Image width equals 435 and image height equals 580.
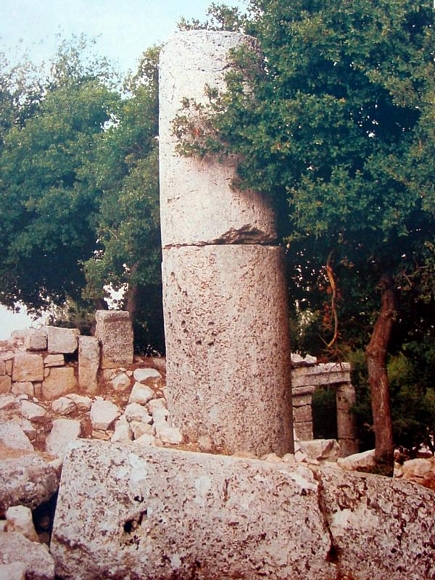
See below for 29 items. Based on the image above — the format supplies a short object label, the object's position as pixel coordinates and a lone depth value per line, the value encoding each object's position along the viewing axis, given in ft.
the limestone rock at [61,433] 34.01
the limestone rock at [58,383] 38.45
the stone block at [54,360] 38.78
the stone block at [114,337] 39.60
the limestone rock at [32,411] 36.01
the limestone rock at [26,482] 18.31
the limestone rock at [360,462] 26.32
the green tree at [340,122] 24.67
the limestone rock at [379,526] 15.98
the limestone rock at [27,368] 38.37
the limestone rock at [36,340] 38.96
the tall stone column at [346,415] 48.11
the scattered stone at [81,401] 37.17
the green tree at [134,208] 38.75
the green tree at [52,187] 47.37
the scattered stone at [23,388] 38.14
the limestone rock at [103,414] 35.14
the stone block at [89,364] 38.73
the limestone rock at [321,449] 33.91
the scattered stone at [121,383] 38.34
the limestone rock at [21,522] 17.31
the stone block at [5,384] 38.11
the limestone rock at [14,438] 32.65
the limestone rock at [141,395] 36.01
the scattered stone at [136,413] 33.55
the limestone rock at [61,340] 39.24
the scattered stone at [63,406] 36.81
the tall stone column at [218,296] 24.41
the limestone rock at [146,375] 38.34
